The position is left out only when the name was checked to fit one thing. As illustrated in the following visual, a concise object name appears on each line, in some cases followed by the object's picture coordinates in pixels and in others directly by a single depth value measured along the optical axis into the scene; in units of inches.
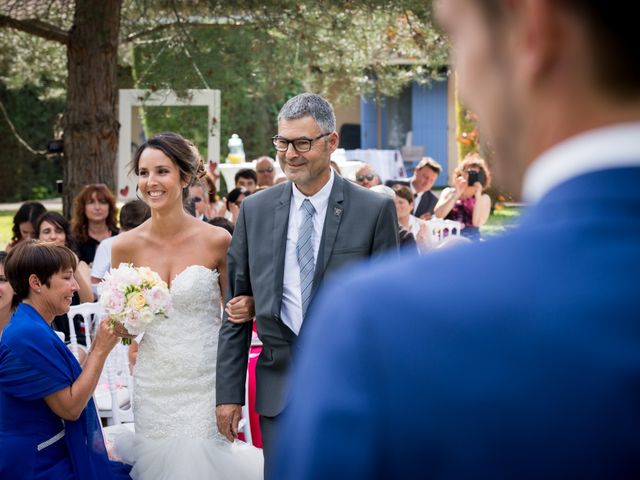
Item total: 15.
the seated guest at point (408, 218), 378.0
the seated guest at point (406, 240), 274.3
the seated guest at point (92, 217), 339.3
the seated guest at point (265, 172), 491.5
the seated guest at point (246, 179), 464.0
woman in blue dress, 178.2
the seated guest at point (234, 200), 421.6
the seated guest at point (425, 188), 473.7
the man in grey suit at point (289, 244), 167.0
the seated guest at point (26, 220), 335.3
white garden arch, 456.1
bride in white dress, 200.1
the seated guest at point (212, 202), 411.2
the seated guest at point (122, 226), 298.5
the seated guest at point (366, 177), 453.1
